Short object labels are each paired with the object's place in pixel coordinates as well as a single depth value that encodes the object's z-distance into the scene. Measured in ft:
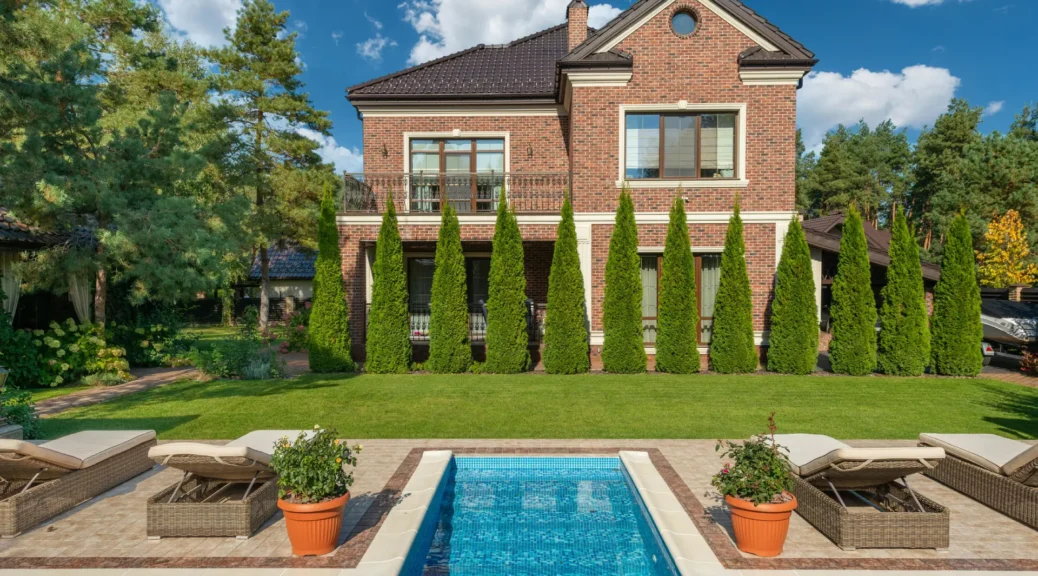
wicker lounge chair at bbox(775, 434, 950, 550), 14.19
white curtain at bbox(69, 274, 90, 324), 41.45
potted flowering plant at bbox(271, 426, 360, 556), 13.44
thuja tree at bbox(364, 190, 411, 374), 43.50
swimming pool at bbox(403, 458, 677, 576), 15.52
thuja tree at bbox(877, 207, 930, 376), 41.55
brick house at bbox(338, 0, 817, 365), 44.27
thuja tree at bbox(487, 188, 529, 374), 43.32
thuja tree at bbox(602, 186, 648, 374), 42.34
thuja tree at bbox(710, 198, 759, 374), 42.24
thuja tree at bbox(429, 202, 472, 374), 43.55
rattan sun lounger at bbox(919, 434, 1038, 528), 15.85
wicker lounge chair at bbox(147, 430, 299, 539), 14.60
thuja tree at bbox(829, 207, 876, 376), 41.52
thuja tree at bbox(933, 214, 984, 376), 41.42
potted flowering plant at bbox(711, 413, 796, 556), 13.53
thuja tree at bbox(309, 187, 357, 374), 43.06
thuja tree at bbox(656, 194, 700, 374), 42.34
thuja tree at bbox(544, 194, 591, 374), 42.52
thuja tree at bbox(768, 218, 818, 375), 41.78
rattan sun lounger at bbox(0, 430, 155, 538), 15.12
